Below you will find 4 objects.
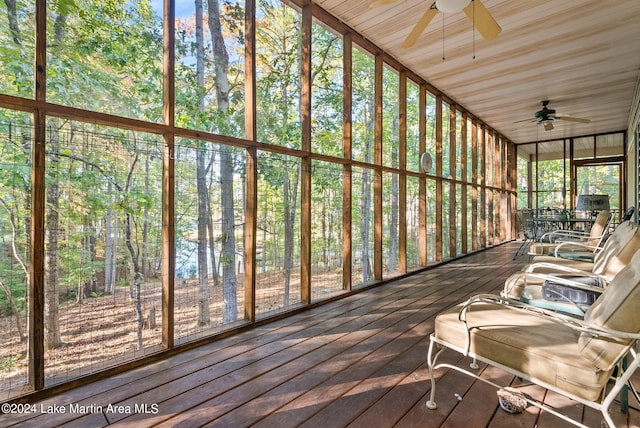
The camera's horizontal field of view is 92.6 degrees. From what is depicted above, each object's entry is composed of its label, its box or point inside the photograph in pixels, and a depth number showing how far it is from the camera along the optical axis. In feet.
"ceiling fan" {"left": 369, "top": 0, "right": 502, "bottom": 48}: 7.88
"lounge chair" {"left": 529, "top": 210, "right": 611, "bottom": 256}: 11.47
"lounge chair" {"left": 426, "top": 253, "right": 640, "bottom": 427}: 3.58
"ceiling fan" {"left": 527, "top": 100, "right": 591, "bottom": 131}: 19.11
